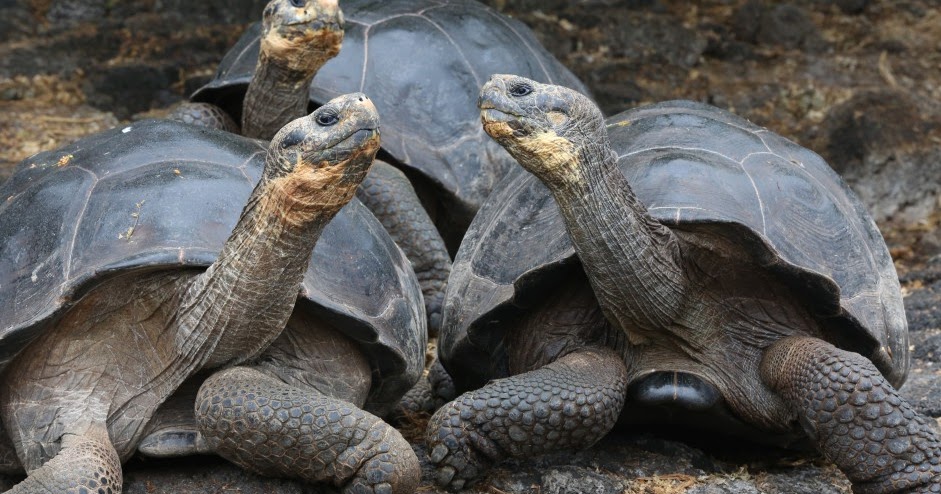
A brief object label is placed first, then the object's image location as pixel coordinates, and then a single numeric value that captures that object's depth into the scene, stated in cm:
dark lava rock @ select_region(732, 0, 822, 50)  1580
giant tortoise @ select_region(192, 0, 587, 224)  1193
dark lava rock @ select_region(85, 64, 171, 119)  1437
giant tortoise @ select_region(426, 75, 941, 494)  738
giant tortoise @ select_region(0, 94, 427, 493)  682
